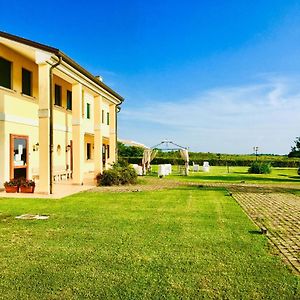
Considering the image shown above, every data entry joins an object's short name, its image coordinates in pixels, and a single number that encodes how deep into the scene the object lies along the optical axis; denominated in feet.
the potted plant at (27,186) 42.67
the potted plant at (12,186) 42.83
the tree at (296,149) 122.62
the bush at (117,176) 55.47
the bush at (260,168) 104.22
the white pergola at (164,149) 93.25
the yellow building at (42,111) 42.50
